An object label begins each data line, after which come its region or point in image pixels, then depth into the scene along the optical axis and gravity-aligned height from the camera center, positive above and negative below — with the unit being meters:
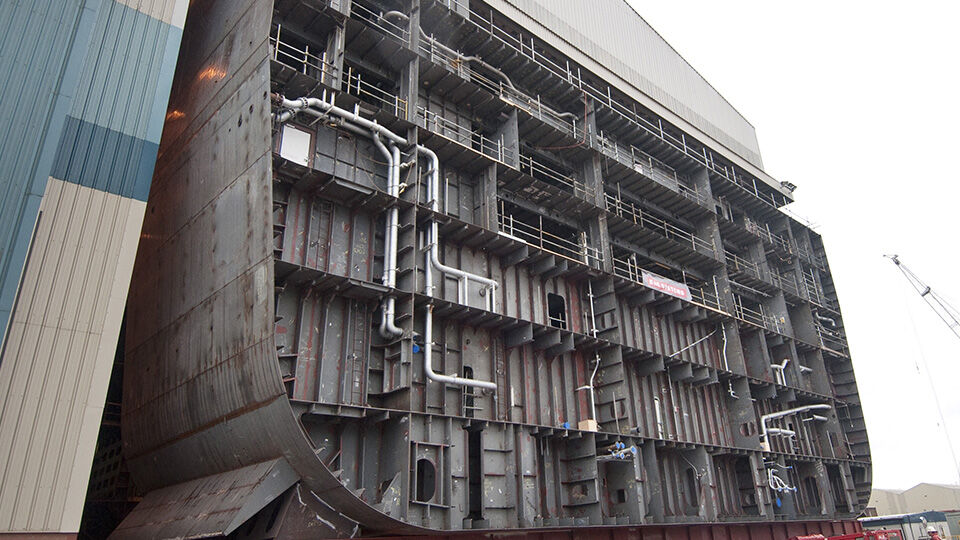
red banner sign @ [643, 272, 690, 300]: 20.69 +7.62
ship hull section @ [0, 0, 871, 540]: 11.19 +5.02
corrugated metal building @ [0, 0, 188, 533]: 10.02 +5.47
